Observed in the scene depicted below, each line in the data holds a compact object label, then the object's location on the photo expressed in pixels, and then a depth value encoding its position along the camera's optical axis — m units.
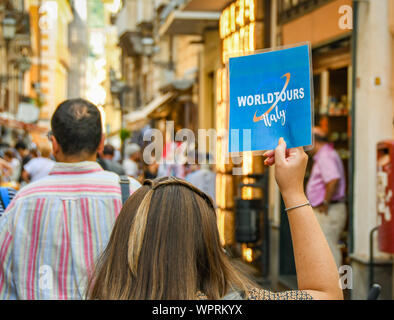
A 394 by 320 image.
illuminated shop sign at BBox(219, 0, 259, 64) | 8.79
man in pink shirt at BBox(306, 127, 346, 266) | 7.64
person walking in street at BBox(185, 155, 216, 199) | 9.23
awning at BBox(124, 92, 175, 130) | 19.81
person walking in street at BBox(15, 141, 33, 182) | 16.75
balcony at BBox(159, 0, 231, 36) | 11.37
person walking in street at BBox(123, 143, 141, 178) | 13.36
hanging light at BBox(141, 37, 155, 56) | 17.13
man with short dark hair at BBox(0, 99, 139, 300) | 2.78
